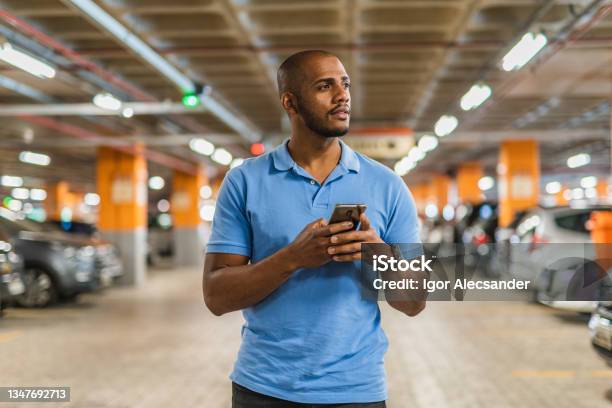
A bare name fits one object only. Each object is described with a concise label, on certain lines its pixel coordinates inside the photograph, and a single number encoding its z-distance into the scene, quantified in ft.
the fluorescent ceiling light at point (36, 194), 147.10
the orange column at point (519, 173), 60.75
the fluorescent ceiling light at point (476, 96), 32.62
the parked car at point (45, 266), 37.22
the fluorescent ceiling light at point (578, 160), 88.81
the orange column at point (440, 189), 118.62
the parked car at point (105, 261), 41.06
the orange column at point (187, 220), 81.05
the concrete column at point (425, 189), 160.12
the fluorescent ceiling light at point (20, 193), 144.66
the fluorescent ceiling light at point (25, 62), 22.41
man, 5.52
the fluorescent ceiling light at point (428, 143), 48.78
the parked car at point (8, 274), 28.30
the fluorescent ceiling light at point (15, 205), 96.86
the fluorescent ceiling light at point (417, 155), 60.06
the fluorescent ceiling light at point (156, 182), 115.27
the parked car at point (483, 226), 56.25
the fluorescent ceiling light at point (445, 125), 43.32
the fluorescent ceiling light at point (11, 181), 115.65
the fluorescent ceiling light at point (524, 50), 23.16
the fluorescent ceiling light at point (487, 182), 145.27
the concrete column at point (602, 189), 144.36
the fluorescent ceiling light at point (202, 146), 48.91
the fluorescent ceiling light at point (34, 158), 72.13
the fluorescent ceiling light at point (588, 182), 148.56
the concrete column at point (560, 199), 159.94
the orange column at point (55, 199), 120.37
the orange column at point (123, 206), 54.39
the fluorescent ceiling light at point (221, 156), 56.34
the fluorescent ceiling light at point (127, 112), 34.07
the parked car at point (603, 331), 16.94
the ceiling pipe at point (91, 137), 44.34
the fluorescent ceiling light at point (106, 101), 31.14
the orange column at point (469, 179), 98.07
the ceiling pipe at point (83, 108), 34.09
